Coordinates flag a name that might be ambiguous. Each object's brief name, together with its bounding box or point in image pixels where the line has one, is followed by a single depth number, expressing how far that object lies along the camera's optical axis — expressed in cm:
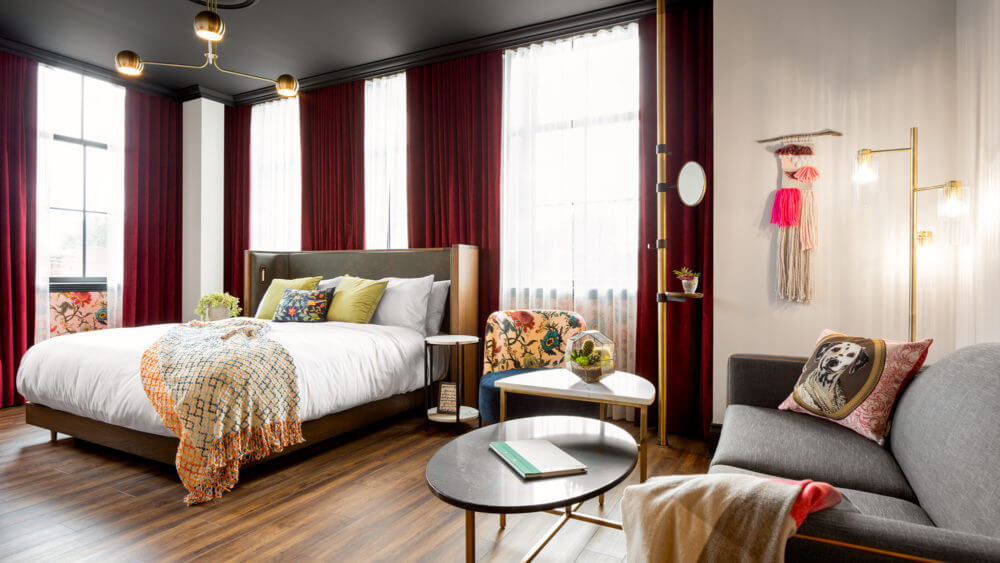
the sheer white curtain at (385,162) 452
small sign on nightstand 339
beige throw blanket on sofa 84
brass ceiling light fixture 260
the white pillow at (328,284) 431
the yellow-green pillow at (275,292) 427
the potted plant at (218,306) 434
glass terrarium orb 241
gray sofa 85
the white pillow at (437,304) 396
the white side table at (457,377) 334
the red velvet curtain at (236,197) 530
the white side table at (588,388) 215
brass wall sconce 237
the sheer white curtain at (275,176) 509
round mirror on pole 313
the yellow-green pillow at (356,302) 385
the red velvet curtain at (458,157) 405
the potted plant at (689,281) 307
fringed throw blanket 229
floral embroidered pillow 393
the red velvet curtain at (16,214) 401
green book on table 152
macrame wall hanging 282
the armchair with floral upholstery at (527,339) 330
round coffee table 136
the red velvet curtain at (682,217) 334
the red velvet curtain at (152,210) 485
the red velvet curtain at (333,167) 472
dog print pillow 184
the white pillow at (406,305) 383
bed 259
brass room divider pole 312
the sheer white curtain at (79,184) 427
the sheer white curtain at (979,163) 204
